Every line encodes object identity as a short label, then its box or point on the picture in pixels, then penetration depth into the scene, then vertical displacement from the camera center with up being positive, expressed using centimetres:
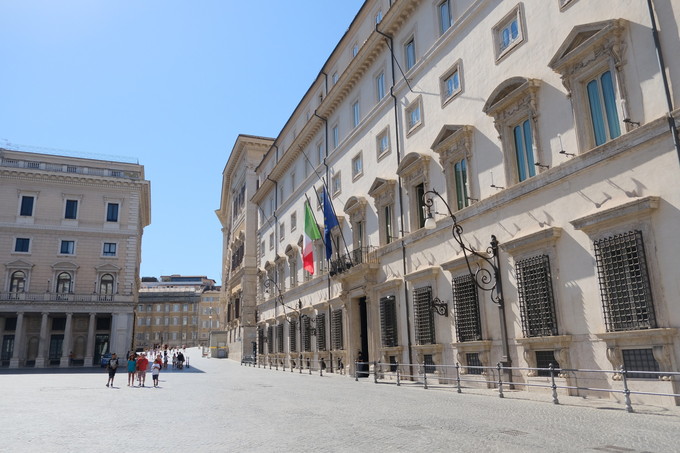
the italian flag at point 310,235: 2908 +625
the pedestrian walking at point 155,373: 2488 -70
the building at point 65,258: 5000 +952
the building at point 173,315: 13150 +993
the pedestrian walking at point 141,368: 2494 -46
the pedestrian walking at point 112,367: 2441 -37
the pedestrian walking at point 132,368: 2534 -45
